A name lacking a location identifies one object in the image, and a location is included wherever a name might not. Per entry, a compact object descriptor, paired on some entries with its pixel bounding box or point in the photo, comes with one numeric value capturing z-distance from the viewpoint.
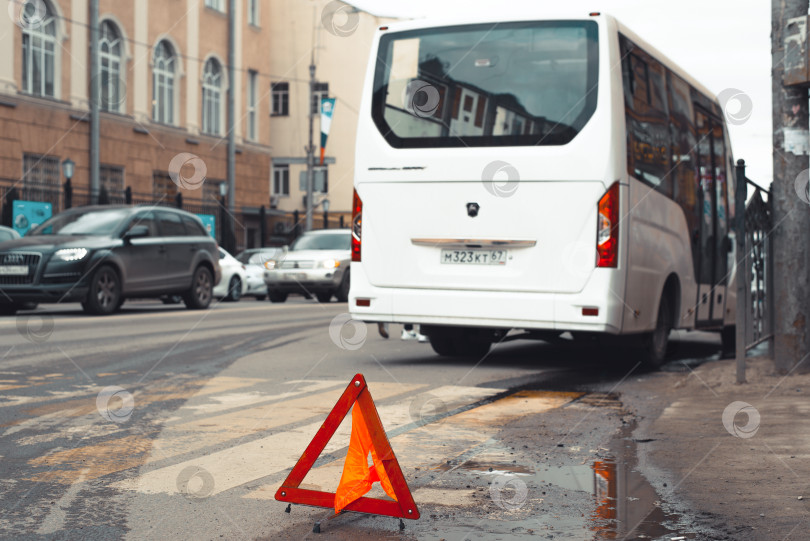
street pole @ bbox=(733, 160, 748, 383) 8.36
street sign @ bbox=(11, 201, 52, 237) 25.61
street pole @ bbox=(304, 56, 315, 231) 38.25
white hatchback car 24.11
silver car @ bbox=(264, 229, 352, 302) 23.00
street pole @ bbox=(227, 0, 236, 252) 39.06
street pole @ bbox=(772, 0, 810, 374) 8.51
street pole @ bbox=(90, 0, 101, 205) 31.39
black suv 15.66
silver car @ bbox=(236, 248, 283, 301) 28.02
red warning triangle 4.06
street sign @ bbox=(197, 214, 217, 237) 34.80
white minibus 8.90
